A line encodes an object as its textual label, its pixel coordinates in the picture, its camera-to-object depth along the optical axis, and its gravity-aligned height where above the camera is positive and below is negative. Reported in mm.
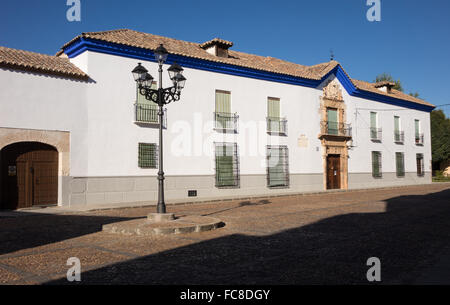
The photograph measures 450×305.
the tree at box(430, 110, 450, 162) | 36969 +2253
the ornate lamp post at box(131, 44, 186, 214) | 8531 +1989
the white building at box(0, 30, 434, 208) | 12836 +1821
